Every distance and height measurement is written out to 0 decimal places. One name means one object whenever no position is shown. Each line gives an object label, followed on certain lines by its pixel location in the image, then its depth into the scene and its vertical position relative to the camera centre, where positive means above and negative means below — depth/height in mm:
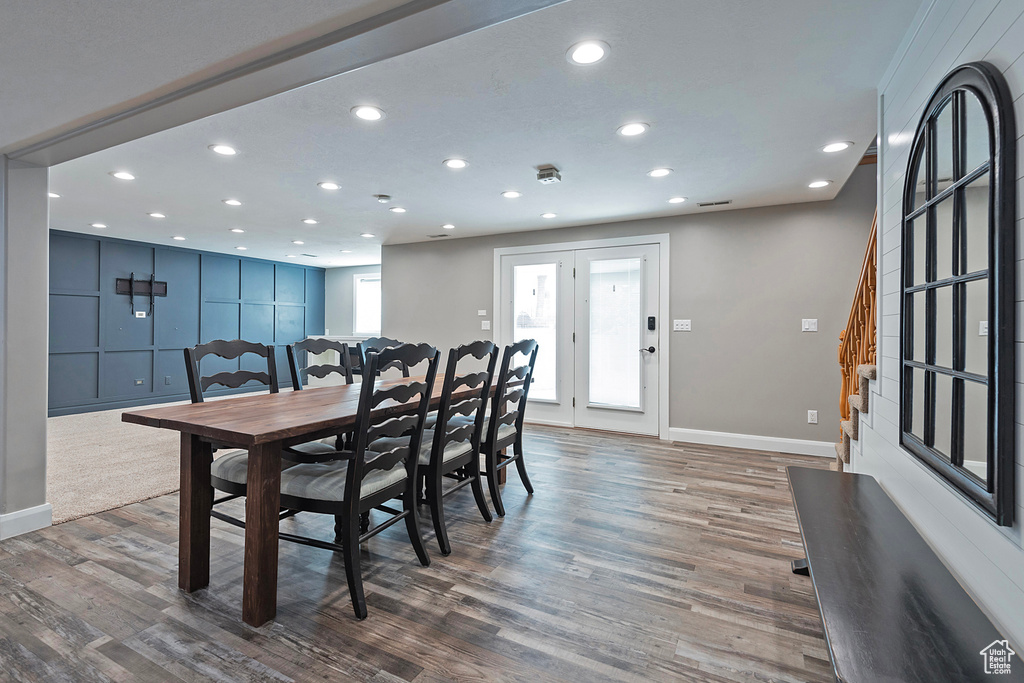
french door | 4918 +171
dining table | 1738 -431
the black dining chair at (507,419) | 2771 -457
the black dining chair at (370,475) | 1844 -539
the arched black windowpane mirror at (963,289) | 1063 +158
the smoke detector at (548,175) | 3357 +1194
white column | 2553 -20
